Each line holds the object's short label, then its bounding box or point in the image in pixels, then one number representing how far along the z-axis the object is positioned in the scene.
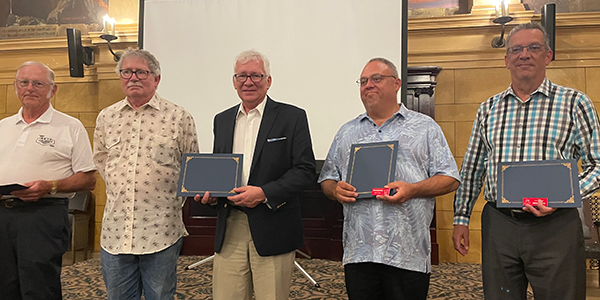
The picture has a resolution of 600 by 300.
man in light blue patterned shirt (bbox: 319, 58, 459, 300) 1.77
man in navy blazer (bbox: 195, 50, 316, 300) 1.85
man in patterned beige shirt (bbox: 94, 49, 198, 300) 1.94
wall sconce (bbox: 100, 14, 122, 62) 5.13
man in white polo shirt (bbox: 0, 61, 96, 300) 2.15
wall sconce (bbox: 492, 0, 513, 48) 4.43
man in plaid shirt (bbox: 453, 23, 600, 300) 1.67
